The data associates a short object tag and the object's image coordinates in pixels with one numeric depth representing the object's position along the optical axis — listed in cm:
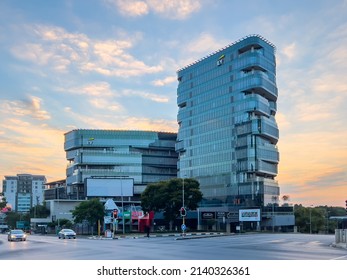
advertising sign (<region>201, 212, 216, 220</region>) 11251
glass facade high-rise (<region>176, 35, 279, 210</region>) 13000
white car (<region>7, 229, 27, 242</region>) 5529
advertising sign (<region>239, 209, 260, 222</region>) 10885
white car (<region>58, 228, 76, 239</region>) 6706
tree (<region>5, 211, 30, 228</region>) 16380
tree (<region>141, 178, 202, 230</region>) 9375
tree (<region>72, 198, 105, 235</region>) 8600
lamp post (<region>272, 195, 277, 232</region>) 12406
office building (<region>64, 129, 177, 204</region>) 16800
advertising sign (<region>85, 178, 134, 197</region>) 11838
